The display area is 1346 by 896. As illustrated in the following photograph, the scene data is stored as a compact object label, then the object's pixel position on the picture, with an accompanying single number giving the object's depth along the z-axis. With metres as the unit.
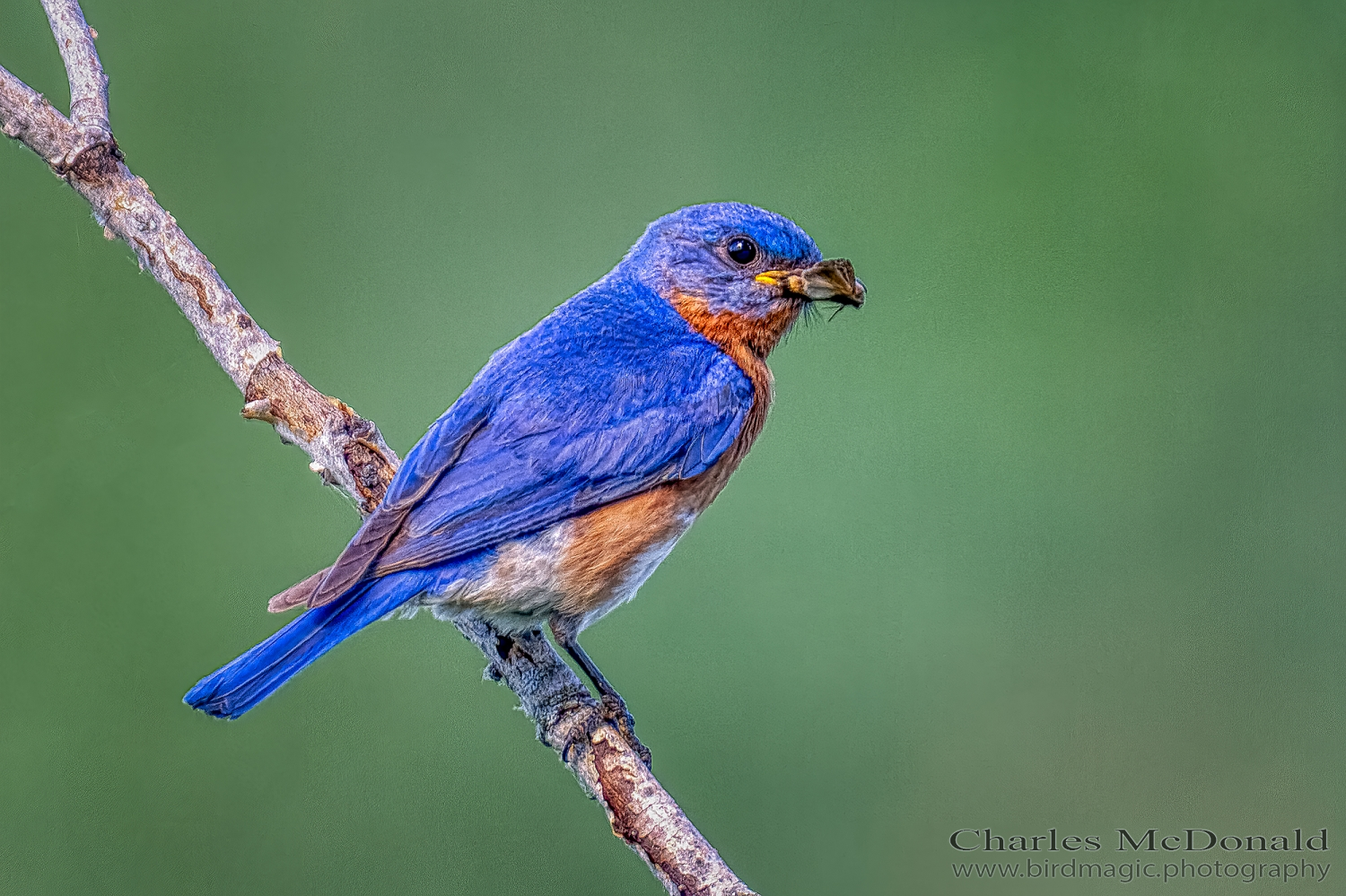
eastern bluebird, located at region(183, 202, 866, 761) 5.72
